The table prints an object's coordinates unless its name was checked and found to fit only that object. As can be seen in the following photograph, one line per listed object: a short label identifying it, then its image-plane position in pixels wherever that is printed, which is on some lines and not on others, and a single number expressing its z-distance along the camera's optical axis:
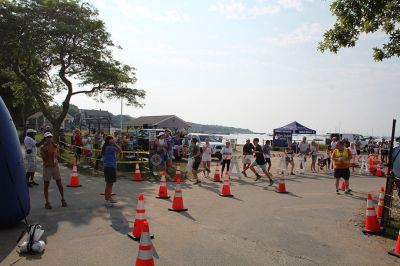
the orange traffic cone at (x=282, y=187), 13.27
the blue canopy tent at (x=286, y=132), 36.56
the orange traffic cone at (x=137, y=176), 15.52
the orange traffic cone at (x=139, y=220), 7.05
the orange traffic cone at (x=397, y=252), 6.64
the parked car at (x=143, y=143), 22.65
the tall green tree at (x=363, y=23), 11.41
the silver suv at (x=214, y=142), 27.62
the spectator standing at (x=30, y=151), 12.21
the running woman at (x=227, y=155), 17.53
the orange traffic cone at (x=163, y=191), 11.59
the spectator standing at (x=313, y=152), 20.89
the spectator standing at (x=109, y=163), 10.28
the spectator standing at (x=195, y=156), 15.65
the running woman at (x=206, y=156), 17.50
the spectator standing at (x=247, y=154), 17.97
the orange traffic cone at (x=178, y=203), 9.81
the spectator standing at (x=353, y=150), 21.80
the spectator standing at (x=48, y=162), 9.63
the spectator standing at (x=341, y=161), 13.10
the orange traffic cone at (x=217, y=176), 15.90
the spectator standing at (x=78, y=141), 20.39
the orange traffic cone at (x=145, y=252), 4.75
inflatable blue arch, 7.50
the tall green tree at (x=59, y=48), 22.16
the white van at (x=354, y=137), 48.39
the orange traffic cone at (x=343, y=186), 14.40
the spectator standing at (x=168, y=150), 17.81
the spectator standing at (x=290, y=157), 19.22
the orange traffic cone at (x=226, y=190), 12.29
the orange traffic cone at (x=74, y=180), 13.25
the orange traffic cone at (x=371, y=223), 8.12
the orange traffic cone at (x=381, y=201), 8.65
